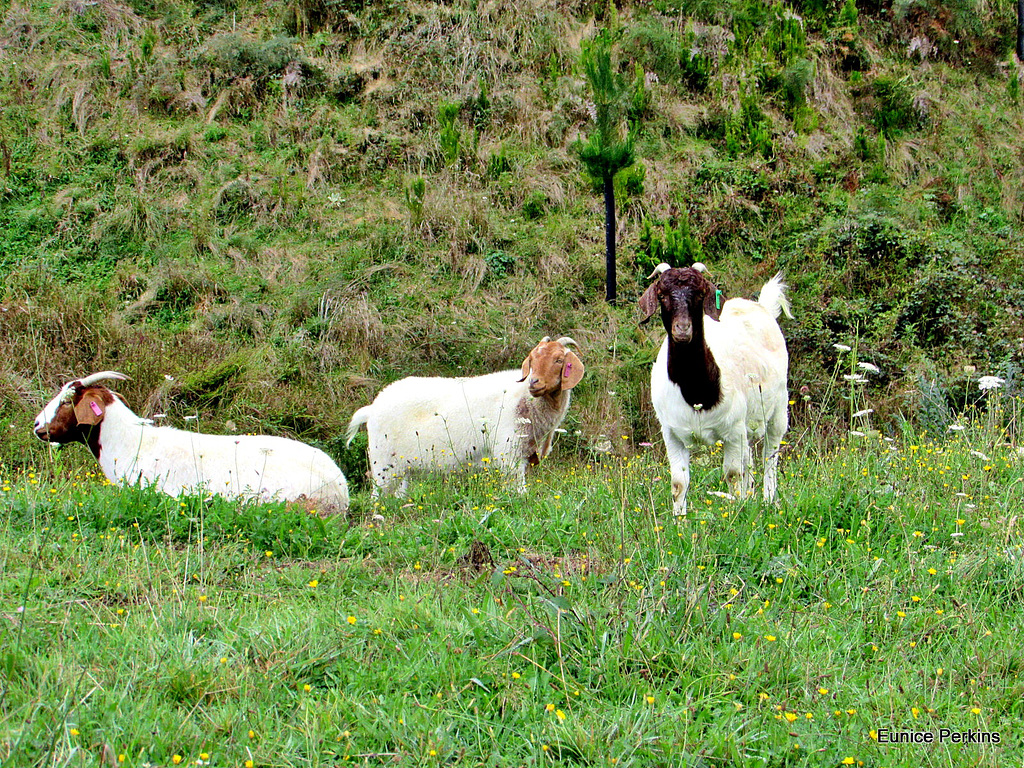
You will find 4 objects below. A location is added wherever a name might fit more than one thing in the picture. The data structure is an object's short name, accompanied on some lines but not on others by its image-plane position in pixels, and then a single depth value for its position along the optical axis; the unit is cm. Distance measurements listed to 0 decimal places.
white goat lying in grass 1291
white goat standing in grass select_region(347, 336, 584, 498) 1520
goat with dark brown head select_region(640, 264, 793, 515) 1137
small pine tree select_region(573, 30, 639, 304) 2270
